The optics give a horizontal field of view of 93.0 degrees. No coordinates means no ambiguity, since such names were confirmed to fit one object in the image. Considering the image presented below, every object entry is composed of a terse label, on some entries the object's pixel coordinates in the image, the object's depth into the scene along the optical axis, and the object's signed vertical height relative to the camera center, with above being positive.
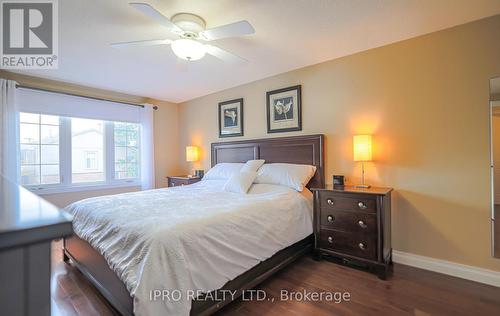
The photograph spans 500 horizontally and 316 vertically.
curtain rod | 3.24 +1.03
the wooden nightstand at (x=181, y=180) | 4.11 -0.36
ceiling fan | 1.85 +1.03
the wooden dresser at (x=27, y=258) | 0.38 -0.16
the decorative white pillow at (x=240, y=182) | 2.83 -0.28
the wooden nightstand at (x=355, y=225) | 2.21 -0.67
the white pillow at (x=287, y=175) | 2.82 -0.20
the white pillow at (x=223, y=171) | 3.49 -0.17
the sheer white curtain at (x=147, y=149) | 4.40 +0.21
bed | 1.54 -0.78
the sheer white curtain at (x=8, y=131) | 3.01 +0.41
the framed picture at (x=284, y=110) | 3.28 +0.70
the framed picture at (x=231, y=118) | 3.96 +0.71
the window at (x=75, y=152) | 3.39 +0.14
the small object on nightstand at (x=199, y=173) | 4.37 -0.25
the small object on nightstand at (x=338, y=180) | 2.78 -0.26
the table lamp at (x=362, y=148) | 2.56 +0.11
